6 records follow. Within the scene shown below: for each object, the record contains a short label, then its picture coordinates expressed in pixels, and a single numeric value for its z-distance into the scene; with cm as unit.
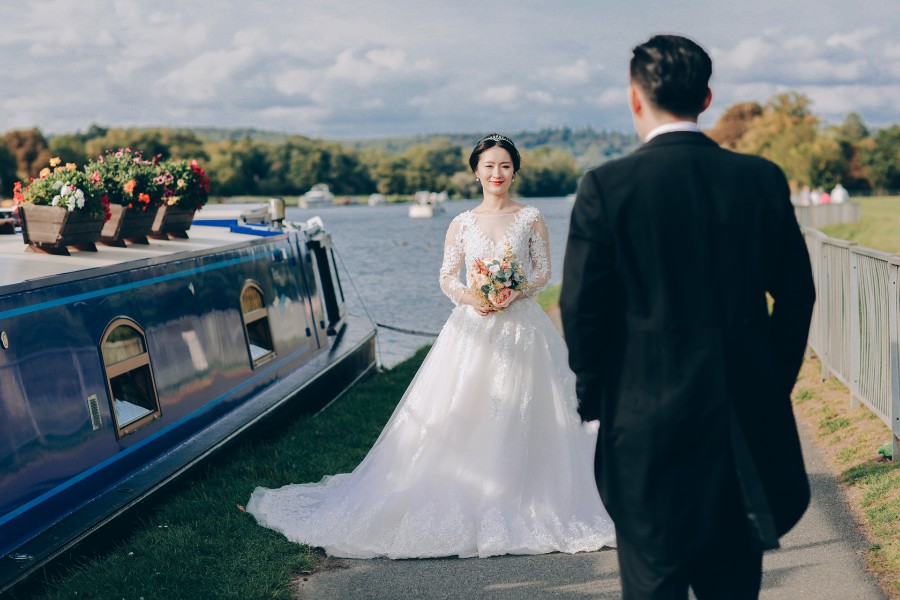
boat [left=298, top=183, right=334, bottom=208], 9932
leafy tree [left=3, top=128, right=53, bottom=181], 8969
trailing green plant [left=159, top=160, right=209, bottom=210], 805
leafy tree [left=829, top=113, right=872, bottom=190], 10456
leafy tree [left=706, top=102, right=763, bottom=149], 11488
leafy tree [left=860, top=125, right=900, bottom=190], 10256
